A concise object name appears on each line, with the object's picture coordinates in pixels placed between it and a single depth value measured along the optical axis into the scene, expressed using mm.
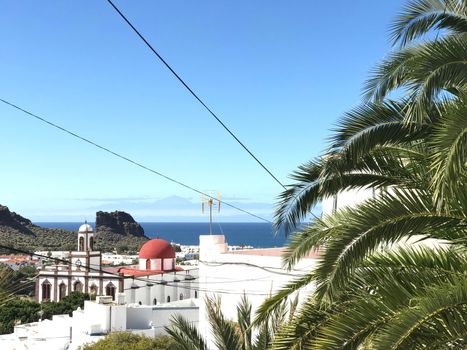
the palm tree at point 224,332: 8391
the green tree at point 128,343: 21984
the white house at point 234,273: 15844
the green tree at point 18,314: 40722
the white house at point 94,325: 28359
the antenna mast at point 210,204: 17562
